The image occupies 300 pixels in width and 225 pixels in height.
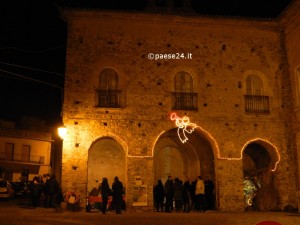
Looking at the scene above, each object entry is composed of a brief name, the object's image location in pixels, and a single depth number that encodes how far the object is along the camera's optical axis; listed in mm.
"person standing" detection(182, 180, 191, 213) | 15352
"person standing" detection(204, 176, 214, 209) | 15938
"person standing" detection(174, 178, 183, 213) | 15039
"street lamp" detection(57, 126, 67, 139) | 15040
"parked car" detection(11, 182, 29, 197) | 26439
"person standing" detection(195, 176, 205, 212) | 15123
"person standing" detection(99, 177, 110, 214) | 13953
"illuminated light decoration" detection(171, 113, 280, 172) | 15891
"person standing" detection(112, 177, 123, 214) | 14055
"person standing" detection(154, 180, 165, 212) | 15352
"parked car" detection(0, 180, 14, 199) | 21703
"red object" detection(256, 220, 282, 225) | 5103
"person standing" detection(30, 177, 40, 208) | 15836
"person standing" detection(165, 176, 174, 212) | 15016
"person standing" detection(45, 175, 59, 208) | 15062
